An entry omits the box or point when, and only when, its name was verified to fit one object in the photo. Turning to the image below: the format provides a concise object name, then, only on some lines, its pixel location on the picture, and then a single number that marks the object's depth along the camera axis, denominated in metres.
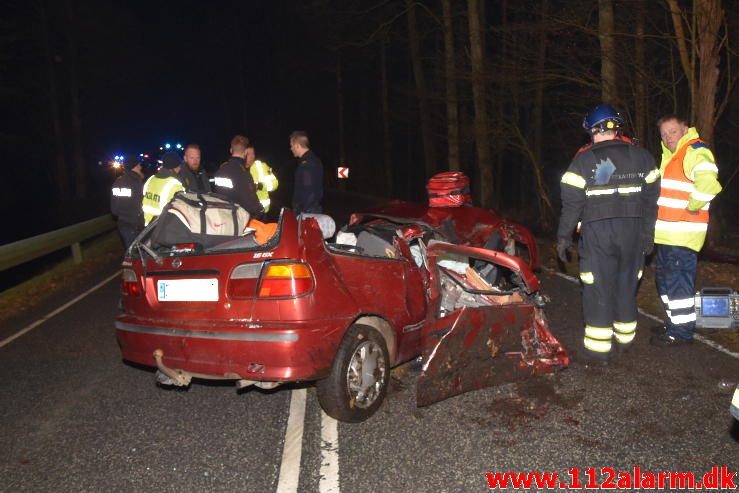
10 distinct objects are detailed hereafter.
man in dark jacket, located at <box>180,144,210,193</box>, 7.91
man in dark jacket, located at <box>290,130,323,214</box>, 7.45
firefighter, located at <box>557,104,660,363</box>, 4.76
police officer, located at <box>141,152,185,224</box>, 6.94
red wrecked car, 3.58
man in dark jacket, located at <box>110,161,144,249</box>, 7.85
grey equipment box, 5.45
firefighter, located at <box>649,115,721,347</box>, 5.09
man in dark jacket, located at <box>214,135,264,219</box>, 7.51
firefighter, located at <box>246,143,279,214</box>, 8.73
